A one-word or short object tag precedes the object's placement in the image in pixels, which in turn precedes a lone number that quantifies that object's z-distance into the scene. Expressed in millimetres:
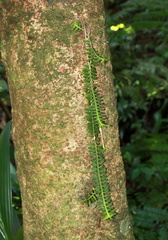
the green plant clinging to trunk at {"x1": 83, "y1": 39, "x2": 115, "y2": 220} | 589
